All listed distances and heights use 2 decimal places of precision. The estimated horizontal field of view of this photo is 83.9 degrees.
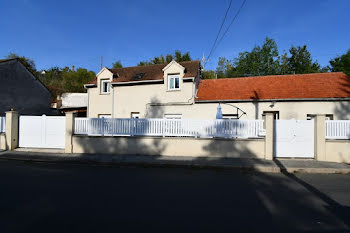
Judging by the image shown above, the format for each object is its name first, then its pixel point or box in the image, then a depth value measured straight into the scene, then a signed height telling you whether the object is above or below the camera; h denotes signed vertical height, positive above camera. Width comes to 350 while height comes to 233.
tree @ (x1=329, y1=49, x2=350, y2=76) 31.00 +9.91
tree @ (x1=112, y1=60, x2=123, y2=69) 41.40 +11.94
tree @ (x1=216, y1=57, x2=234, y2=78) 38.15 +10.56
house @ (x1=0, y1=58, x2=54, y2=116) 16.10 +2.57
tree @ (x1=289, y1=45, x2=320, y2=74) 33.25 +10.55
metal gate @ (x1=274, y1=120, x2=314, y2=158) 9.05 -0.78
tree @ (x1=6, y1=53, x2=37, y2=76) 31.95 +9.84
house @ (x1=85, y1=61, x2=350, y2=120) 12.80 +1.99
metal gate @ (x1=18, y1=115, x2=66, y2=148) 10.64 -0.67
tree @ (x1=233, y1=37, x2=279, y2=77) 33.69 +10.80
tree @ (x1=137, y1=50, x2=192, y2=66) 34.02 +11.12
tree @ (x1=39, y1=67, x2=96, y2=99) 43.00 +9.63
